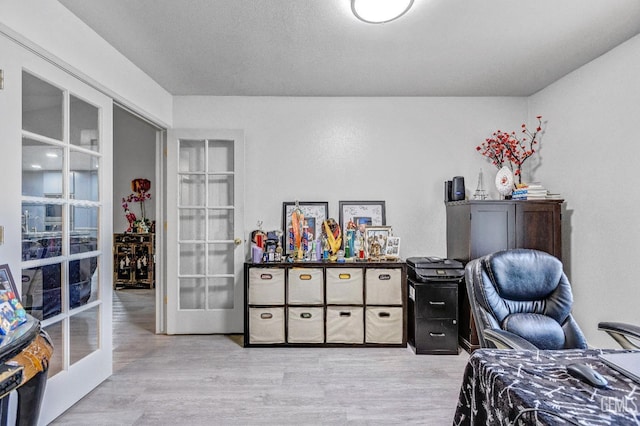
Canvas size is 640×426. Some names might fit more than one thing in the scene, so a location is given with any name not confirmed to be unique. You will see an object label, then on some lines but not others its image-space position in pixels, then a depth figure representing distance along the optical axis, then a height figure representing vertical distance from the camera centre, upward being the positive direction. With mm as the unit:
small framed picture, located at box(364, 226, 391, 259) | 3670 -263
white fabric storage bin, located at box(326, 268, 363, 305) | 3463 -709
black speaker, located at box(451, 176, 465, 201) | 3703 +274
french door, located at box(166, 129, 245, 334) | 3789 -171
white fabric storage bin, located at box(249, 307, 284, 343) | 3436 -1073
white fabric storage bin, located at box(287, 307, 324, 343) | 3439 -1076
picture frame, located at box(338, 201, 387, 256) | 3920 +24
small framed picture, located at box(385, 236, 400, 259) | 3678 -335
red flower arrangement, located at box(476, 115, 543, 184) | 3791 +741
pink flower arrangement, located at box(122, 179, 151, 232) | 6309 +293
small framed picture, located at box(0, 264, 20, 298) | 1551 -289
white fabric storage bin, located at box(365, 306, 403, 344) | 3432 -1068
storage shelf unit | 3438 -874
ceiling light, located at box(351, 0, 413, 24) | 2090 +1259
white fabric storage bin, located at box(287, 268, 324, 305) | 3469 -738
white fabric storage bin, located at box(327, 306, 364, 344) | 3438 -1067
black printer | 3326 -524
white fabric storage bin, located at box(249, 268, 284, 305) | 3455 -705
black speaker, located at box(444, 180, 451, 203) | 3818 +270
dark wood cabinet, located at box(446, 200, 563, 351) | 3314 -107
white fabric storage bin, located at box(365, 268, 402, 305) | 3453 -717
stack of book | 3354 +209
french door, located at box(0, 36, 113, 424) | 1967 +18
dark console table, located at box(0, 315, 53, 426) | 1133 -527
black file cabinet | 3277 -967
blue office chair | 1776 -442
